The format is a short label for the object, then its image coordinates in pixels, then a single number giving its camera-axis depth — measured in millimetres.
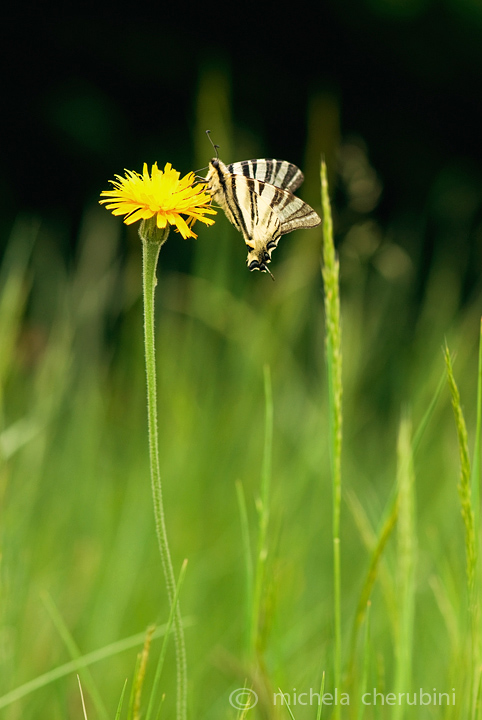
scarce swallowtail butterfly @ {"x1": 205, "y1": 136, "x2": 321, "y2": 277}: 1733
